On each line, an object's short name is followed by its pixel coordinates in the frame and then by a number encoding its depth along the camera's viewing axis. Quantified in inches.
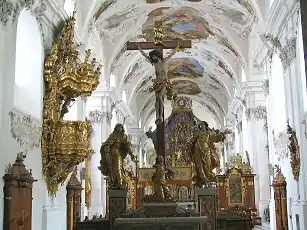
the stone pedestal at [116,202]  504.7
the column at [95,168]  797.9
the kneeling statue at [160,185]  458.6
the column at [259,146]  829.8
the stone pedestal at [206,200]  501.7
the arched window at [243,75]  940.6
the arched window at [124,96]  1133.0
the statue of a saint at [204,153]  504.7
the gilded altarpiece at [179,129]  1278.3
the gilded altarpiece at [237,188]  886.4
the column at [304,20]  166.7
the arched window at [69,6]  625.5
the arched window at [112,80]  960.9
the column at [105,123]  821.9
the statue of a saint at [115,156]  507.8
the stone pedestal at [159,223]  415.5
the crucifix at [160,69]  490.6
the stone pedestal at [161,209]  440.1
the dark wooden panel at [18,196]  383.6
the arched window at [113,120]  991.0
